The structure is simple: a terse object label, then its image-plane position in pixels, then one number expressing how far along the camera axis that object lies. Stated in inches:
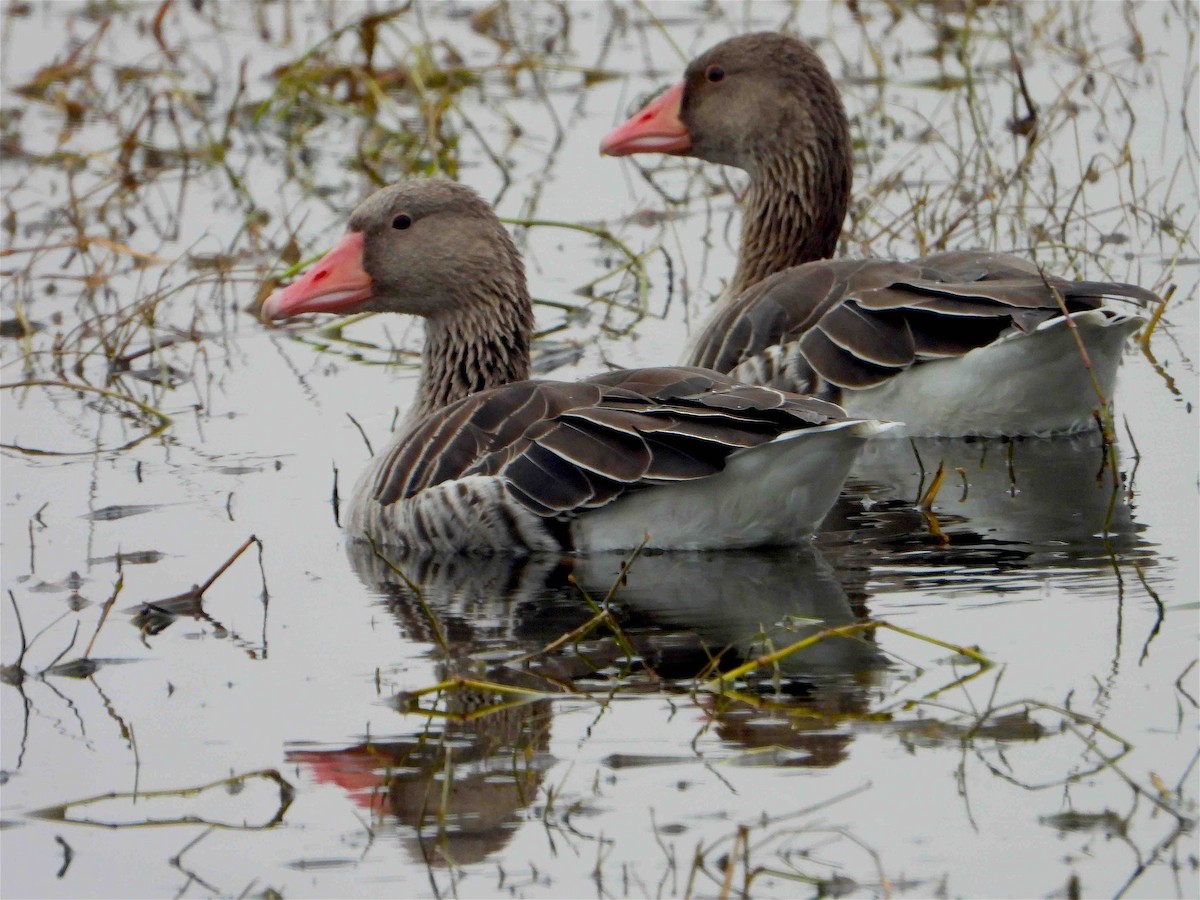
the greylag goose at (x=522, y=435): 588.4
